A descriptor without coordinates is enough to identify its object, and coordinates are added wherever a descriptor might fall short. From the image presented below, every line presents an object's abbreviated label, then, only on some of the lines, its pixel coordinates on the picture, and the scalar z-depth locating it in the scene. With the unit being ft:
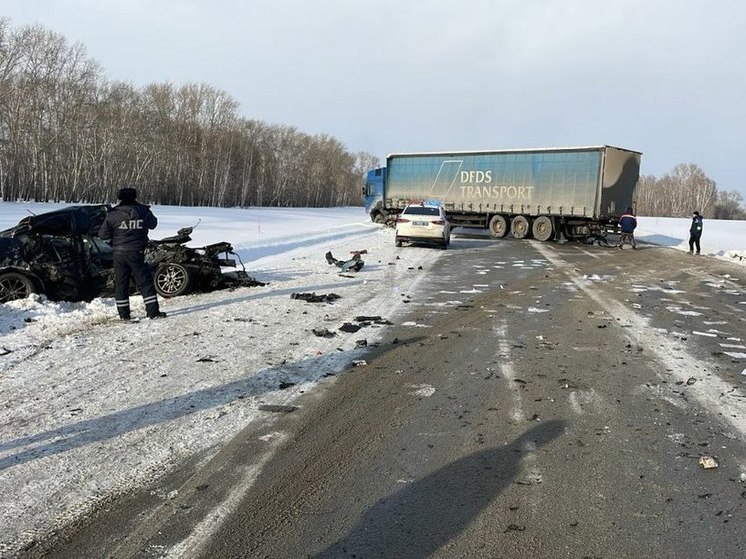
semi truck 79.97
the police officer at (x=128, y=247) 25.89
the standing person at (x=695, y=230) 73.77
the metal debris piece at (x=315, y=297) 32.33
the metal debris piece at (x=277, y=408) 15.50
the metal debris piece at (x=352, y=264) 44.96
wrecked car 27.58
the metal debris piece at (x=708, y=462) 12.45
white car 66.54
